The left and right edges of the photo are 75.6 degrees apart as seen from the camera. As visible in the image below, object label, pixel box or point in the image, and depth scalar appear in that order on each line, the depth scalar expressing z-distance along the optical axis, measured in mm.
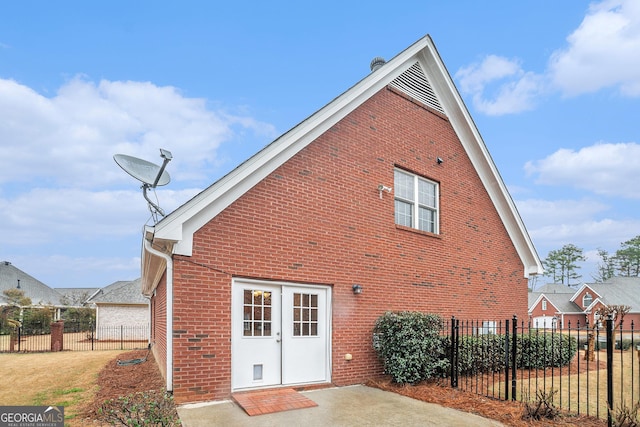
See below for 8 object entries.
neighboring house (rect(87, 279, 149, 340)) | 25609
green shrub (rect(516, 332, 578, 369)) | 10781
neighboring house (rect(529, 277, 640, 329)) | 41688
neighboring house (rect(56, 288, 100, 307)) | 39300
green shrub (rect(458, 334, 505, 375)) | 9227
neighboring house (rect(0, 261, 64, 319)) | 35584
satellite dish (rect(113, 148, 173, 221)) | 8234
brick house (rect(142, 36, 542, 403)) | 6840
